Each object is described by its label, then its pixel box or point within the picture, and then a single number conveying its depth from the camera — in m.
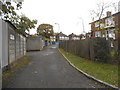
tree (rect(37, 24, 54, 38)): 42.78
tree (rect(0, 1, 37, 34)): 5.32
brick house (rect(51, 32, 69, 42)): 58.55
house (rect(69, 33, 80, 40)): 57.01
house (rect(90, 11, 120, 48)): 7.88
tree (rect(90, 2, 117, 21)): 9.16
